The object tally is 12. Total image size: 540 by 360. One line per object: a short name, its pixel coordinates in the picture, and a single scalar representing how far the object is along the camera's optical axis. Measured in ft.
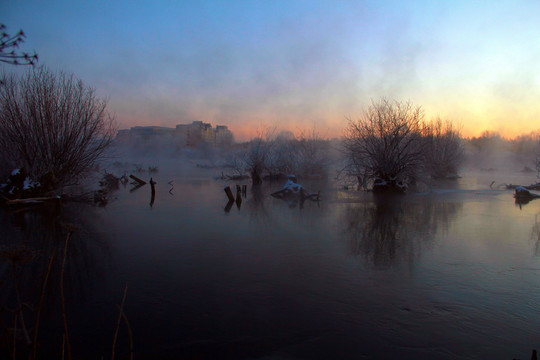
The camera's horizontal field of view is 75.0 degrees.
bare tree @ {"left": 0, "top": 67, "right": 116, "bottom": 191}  43.65
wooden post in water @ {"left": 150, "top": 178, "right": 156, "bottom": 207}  54.46
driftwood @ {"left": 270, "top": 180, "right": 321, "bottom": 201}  58.53
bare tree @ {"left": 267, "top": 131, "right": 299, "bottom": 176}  109.09
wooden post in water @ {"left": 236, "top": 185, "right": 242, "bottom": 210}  50.96
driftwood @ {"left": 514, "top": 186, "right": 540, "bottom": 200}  58.42
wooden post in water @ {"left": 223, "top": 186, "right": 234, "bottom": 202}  51.90
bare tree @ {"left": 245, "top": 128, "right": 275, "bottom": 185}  95.91
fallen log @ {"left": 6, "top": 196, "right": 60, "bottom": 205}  41.23
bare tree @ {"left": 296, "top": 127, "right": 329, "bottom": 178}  112.68
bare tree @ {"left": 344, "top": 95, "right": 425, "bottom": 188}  69.21
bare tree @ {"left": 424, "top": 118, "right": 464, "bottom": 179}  116.98
